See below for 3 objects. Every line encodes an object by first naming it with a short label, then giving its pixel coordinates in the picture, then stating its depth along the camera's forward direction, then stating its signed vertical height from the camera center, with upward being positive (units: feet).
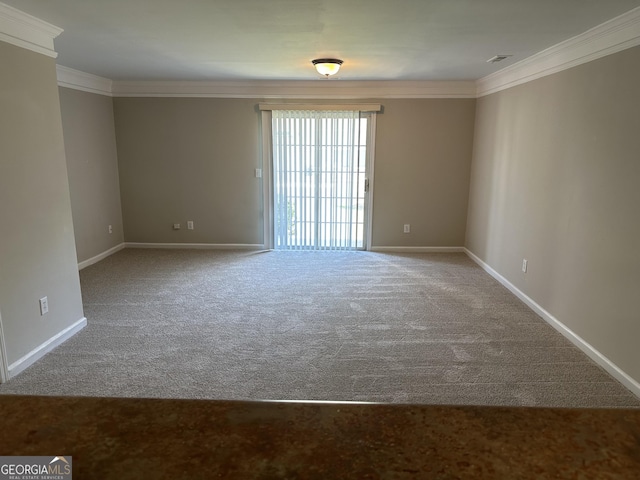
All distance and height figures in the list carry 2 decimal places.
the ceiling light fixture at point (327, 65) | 12.95 +3.03
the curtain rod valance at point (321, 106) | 18.40 +2.48
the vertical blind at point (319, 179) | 18.81 -0.66
